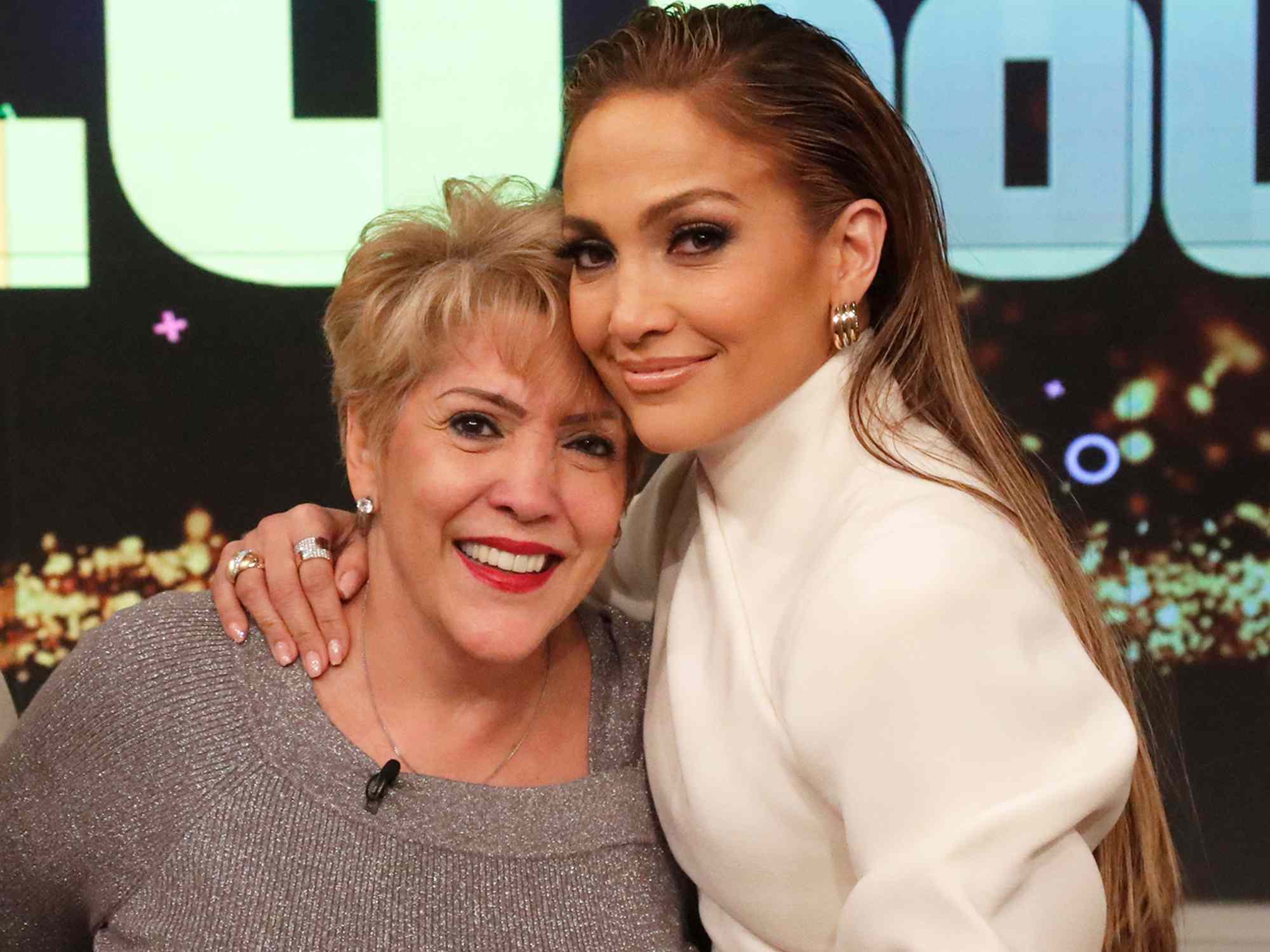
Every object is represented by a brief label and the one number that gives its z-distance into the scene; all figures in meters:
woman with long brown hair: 1.27
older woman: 1.61
